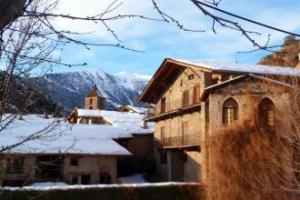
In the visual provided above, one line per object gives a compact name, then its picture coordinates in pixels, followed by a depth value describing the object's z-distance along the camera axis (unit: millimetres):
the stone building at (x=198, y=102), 24859
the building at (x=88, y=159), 30031
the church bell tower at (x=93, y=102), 54031
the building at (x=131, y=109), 52344
